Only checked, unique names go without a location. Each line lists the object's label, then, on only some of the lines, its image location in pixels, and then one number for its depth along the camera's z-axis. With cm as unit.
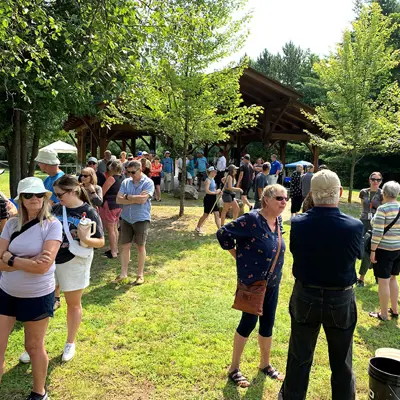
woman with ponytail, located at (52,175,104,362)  302
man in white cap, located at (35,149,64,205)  427
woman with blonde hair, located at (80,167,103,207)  495
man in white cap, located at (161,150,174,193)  1511
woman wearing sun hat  244
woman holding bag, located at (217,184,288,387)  273
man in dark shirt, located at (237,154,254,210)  948
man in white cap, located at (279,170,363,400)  228
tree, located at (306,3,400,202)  1358
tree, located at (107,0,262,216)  859
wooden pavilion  1472
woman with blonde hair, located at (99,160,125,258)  596
